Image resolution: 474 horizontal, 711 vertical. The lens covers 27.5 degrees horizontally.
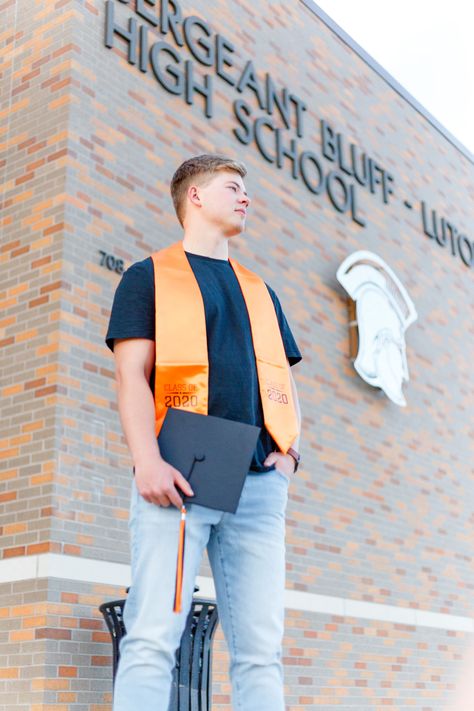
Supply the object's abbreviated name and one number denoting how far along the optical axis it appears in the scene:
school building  5.42
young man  2.64
